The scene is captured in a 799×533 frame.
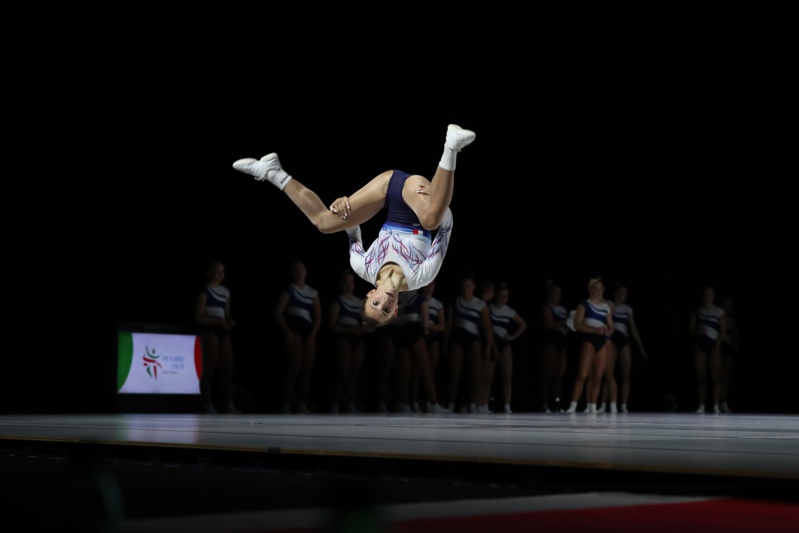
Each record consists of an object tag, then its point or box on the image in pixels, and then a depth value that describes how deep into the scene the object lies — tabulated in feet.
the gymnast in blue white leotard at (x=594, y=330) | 60.64
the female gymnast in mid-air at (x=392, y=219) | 30.68
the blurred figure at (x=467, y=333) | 59.26
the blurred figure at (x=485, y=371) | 60.03
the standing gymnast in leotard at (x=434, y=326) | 58.61
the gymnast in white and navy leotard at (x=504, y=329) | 62.44
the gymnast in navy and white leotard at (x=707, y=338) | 64.85
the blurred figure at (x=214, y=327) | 52.80
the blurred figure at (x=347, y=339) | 55.93
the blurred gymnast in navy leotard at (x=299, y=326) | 53.93
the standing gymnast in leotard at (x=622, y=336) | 63.77
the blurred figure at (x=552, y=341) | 64.59
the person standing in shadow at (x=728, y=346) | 67.87
